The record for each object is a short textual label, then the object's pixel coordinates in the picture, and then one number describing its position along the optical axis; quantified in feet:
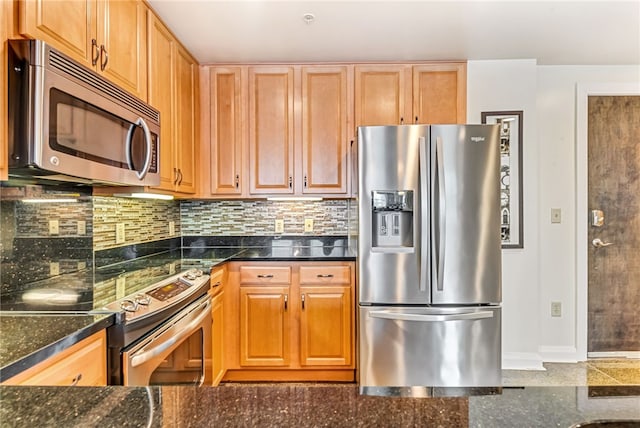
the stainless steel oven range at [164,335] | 4.17
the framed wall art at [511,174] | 9.07
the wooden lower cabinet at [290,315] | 8.23
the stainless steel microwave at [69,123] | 3.72
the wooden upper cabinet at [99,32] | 4.04
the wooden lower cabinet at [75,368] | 2.99
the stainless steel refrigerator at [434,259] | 7.16
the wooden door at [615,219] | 9.84
